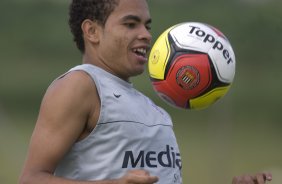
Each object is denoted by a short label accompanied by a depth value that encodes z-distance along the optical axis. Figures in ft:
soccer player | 22.75
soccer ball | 27.04
